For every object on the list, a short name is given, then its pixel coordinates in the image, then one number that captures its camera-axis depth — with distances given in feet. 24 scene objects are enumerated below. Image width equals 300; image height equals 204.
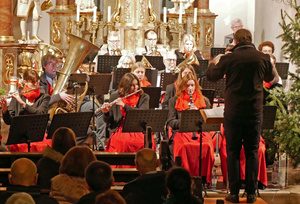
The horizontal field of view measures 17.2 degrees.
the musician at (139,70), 46.21
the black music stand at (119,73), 48.97
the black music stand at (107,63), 55.49
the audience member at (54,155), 27.14
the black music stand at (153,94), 43.29
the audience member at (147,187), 23.34
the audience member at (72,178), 23.19
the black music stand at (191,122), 35.46
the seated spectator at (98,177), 20.73
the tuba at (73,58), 42.86
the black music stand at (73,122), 35.92
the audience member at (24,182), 21.38
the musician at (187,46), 61.67
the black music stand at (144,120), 36.62
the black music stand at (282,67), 50.14
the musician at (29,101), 39.02
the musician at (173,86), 40.04
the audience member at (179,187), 20.72
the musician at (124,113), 38.61
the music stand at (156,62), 56.88
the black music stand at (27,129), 34.20
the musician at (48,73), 43.73
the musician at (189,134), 37.77
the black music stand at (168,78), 48.28
